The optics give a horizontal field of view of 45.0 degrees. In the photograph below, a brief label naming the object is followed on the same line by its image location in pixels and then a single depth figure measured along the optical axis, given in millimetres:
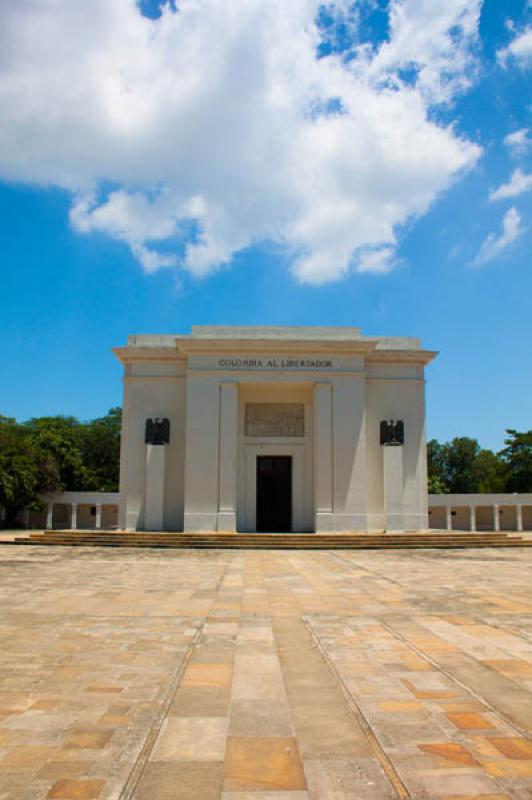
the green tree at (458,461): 64250
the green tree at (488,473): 53000
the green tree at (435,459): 64438
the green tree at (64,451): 39281
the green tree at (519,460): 46188
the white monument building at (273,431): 24750
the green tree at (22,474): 32156
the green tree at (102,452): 47562
